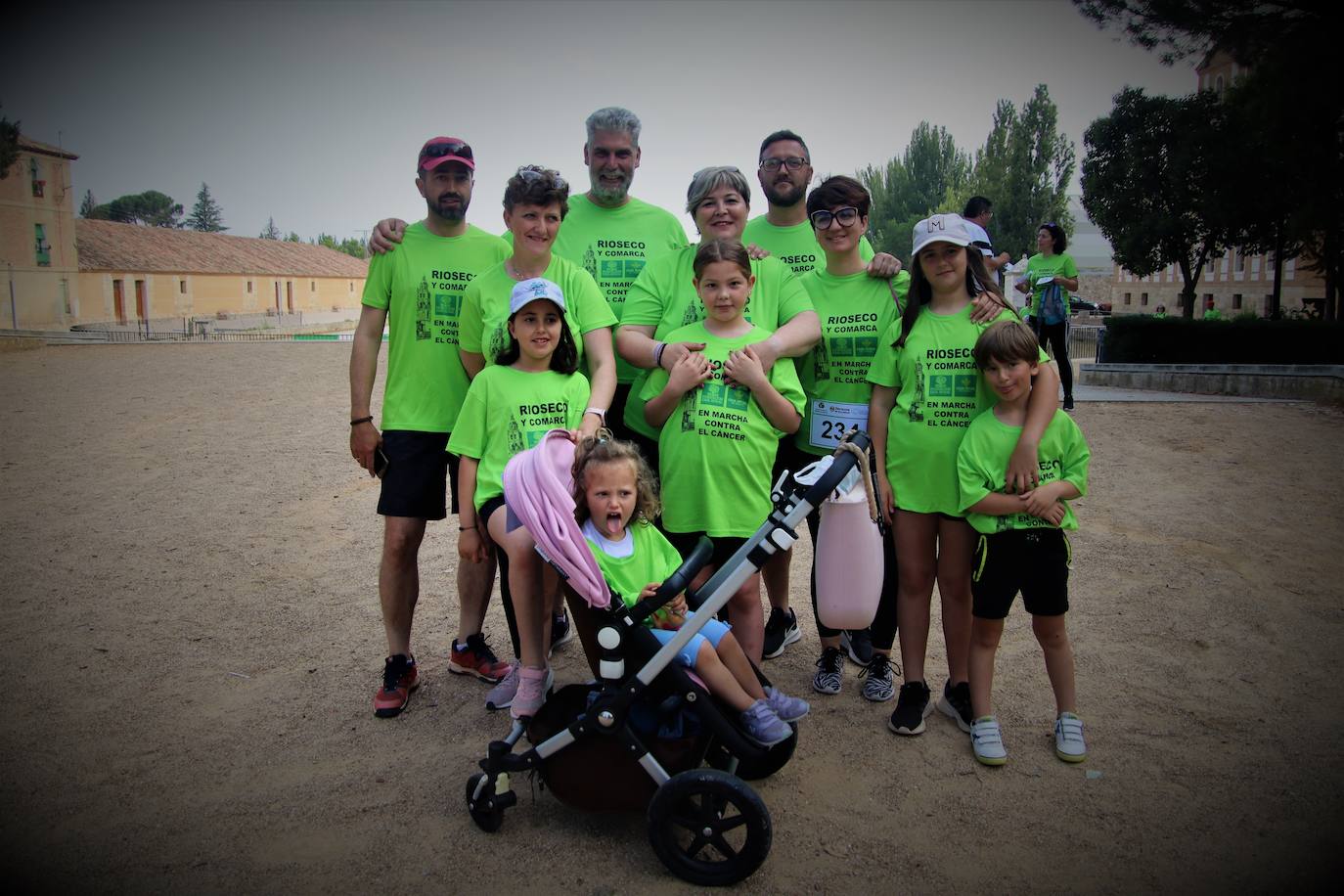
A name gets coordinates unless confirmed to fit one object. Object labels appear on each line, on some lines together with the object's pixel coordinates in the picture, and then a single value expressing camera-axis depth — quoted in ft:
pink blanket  9.29
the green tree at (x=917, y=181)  191.31
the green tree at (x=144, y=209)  316.19
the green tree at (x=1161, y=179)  56.80
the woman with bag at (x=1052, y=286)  35.94
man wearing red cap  13.16
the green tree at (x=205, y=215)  385.09
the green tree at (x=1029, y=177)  138.21
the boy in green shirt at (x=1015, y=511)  11.02
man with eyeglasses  13.88
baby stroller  8.98
